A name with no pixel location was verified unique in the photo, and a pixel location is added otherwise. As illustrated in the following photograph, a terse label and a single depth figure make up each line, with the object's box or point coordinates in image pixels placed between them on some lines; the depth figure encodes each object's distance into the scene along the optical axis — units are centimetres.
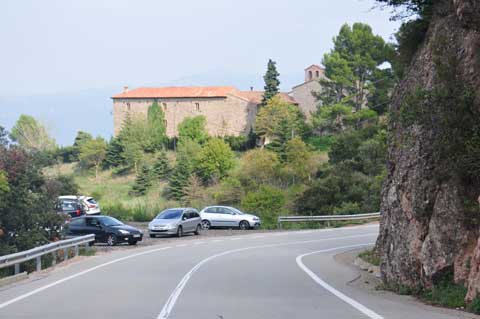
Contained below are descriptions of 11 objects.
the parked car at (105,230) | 3331
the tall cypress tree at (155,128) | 10612
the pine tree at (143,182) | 9012
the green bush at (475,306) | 1151
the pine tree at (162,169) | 9150
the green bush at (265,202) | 5422
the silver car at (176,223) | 3816
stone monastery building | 10914
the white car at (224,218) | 4450
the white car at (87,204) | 4547
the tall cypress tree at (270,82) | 10012
